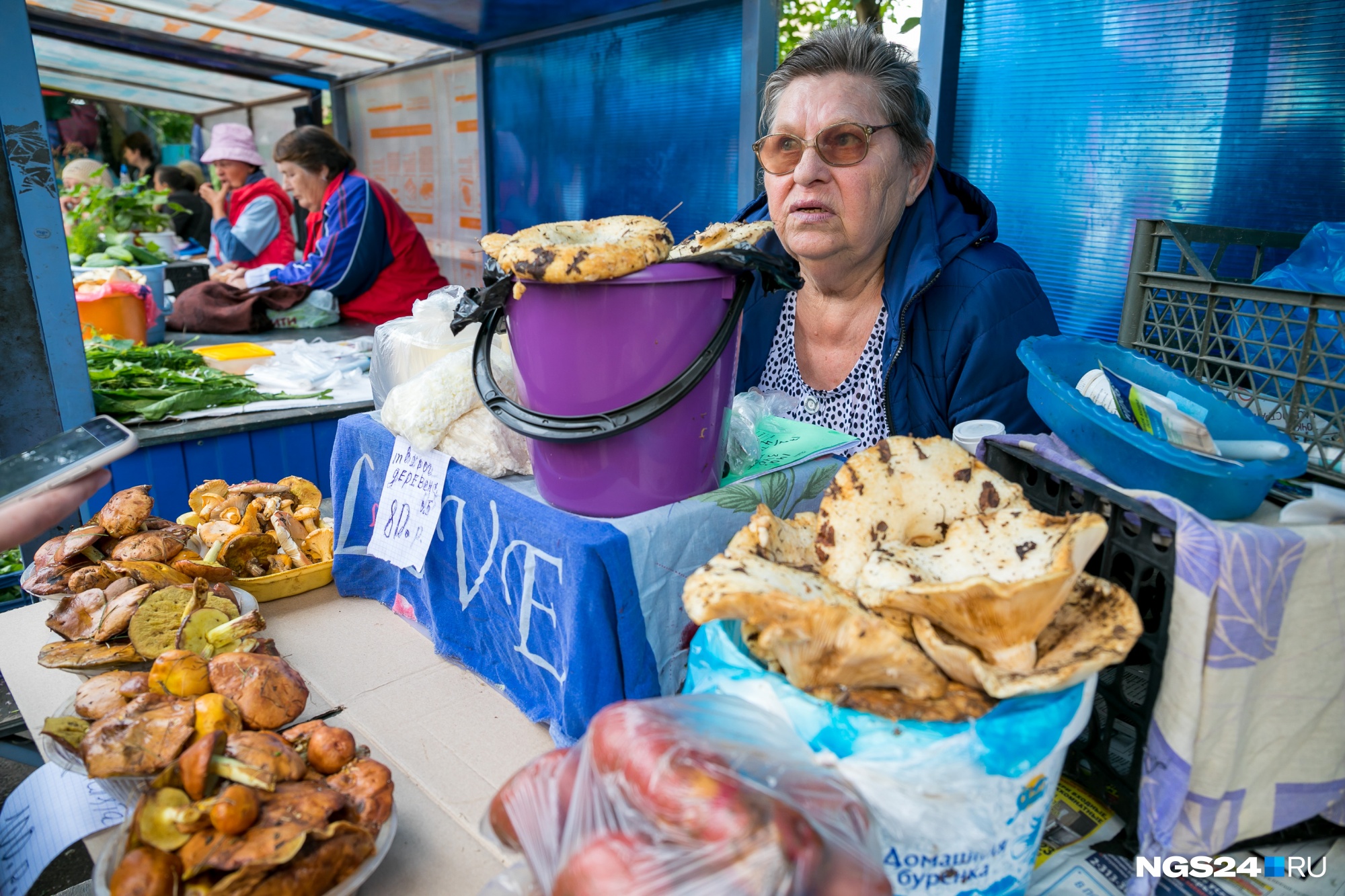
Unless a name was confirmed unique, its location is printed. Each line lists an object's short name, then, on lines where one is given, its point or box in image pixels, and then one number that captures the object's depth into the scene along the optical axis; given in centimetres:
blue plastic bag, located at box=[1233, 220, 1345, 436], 121
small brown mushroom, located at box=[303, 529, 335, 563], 208
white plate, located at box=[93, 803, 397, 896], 96
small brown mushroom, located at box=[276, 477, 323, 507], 228
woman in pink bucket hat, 599
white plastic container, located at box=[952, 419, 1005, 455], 138
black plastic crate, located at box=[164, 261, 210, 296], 591
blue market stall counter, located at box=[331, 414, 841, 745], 130
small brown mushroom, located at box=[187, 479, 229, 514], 219
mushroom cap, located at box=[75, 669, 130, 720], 122
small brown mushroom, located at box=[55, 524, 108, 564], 175
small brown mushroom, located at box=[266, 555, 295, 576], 199
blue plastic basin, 102
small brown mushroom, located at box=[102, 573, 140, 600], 159
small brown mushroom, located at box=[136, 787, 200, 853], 97
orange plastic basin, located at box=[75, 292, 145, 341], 412
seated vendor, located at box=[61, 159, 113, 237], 581
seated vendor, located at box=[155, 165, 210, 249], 813
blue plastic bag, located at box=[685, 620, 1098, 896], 86
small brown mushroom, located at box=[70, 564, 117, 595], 163
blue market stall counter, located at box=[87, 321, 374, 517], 316
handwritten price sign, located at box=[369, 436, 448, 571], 163
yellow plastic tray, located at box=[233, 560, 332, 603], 190
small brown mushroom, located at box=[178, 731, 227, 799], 101
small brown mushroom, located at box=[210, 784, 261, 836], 95
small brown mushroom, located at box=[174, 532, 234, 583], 174
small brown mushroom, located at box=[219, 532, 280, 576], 191
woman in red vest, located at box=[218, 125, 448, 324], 534
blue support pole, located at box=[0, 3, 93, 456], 267
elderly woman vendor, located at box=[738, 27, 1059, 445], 196
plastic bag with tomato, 70
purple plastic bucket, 123
